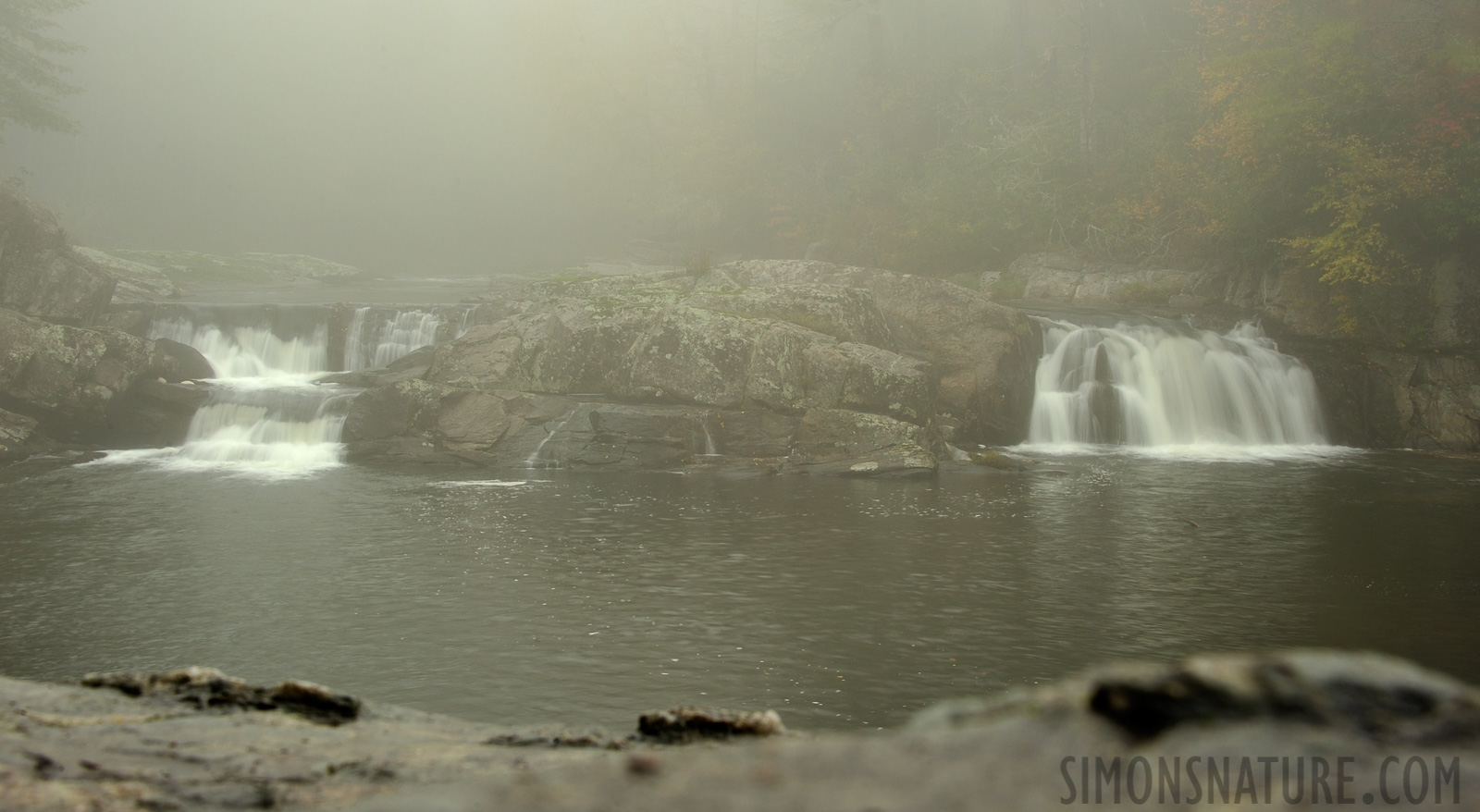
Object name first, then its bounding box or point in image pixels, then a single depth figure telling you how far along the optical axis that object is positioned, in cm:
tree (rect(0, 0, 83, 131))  3688
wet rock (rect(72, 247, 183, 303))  3275
